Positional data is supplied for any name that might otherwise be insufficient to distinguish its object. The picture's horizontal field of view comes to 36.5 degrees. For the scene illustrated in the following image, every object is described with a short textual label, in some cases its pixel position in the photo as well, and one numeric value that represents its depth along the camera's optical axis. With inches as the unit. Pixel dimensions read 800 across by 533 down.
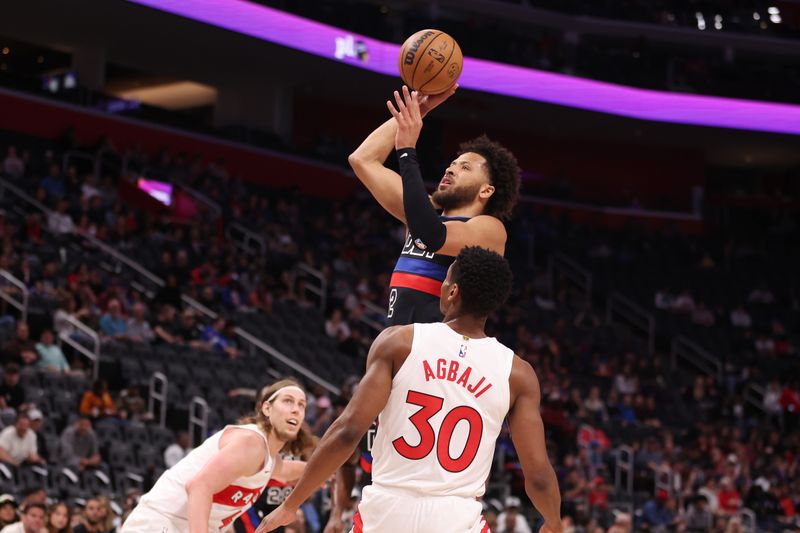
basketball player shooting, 227.9
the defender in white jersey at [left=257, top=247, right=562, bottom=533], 182.2
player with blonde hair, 244.5
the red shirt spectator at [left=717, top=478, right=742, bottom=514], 733.9
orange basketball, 234.2
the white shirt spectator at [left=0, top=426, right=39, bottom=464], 464.4
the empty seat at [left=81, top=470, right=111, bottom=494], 471.2
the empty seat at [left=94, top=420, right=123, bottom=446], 511.5
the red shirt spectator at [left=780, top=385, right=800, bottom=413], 951.6
